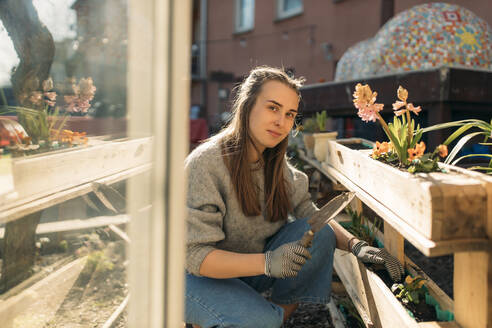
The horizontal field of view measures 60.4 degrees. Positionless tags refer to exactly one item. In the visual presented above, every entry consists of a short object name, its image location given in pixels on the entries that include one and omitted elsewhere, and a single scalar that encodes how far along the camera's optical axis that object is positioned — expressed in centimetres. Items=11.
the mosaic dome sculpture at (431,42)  283
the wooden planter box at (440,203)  98
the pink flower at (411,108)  139
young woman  159
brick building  648
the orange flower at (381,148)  153
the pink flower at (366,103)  148
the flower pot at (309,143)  311
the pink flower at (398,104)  141
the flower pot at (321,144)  280
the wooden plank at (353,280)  167
